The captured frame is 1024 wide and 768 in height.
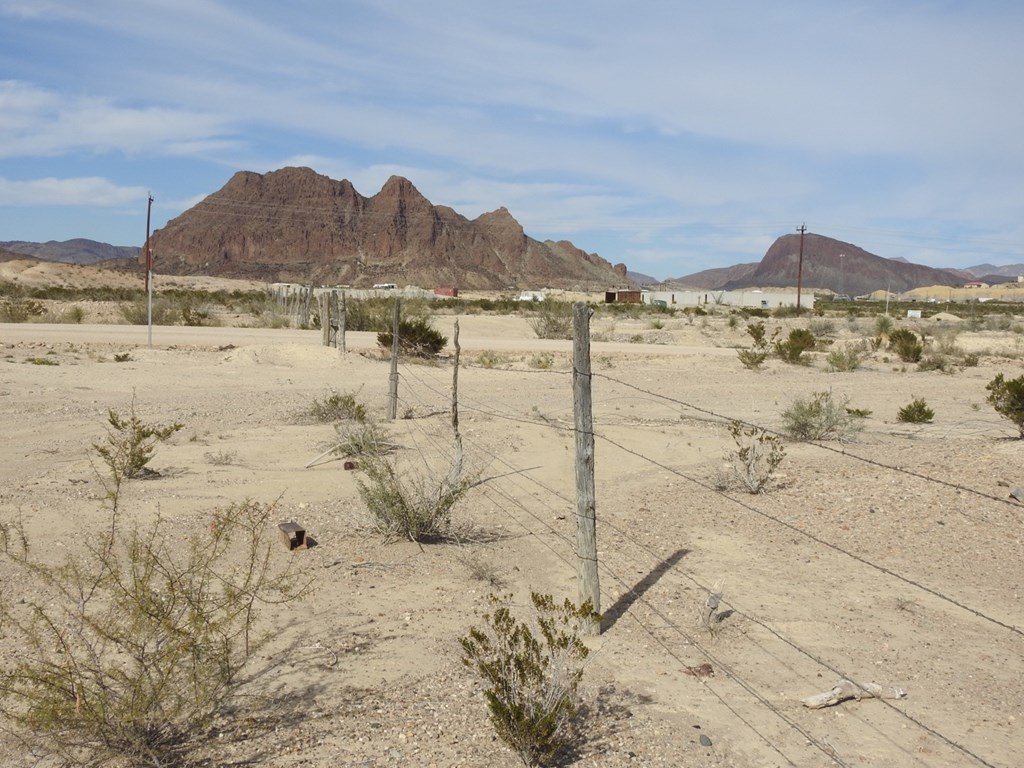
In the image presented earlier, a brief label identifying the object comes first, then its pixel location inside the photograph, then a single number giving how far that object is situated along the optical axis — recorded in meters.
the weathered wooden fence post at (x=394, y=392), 14.47
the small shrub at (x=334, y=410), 13.78
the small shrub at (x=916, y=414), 15.81
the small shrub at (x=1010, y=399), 13.61
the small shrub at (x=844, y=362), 25.77
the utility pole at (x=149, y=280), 24.92
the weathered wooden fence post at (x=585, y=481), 6.62
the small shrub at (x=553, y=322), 36.94
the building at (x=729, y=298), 107.71
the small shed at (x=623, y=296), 101.11
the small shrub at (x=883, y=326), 38.06
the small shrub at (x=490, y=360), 24.61
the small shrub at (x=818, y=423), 13.84
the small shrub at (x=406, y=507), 8.51
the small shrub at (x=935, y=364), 26.56
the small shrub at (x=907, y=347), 28.27
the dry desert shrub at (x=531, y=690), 4.92
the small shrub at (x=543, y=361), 25.12
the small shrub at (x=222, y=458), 11.28
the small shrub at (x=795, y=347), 27.14
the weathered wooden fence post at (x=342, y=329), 23.52
